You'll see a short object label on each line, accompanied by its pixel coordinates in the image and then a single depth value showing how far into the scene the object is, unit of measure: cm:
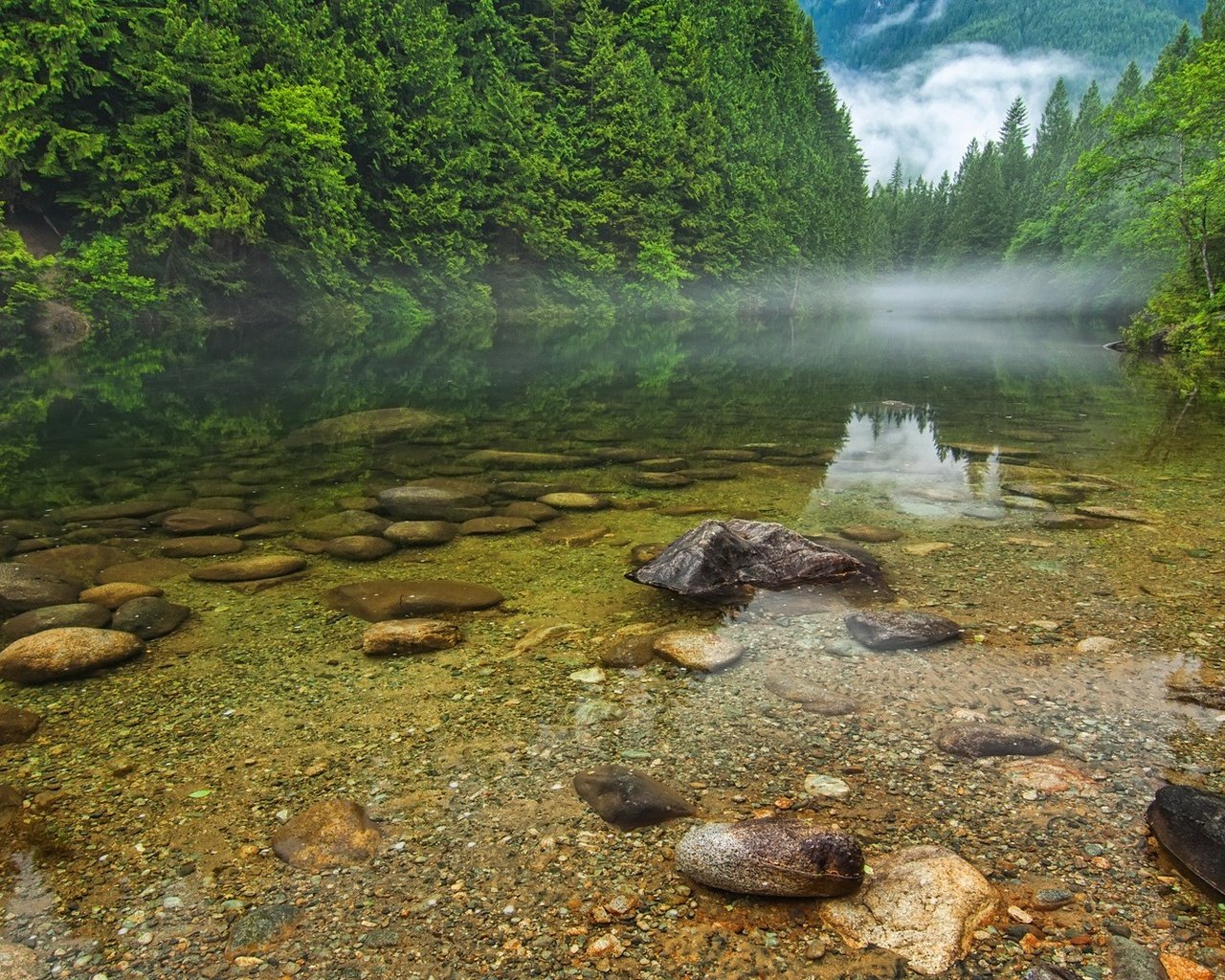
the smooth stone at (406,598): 486
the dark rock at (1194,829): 232
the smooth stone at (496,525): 651
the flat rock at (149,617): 451
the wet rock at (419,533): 623
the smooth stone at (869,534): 619
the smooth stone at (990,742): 315
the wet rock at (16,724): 337
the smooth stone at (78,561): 539
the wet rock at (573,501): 725
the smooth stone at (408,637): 427
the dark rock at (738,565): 510
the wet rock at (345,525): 646
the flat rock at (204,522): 650
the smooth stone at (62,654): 388
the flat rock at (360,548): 590
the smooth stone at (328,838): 260
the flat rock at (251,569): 543
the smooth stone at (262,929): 221
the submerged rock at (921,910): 215
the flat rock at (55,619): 440
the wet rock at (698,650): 406
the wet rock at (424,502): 697
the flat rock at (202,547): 594
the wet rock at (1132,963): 201
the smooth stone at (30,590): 477
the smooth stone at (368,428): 1041
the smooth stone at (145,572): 535
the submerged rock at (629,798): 280
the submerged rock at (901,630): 420
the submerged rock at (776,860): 235
